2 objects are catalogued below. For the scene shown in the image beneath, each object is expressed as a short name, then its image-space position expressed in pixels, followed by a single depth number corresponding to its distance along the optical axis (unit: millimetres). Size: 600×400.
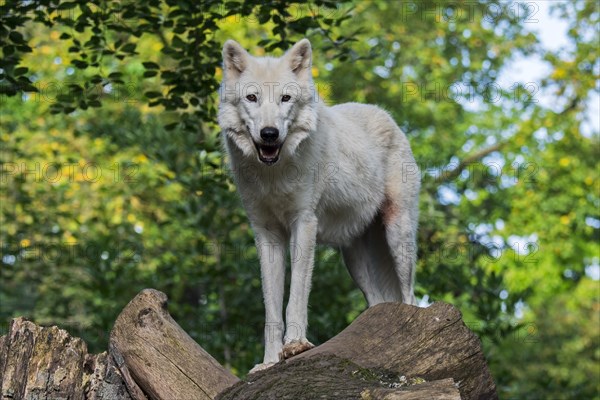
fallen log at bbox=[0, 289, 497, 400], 10320
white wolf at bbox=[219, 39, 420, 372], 12383
